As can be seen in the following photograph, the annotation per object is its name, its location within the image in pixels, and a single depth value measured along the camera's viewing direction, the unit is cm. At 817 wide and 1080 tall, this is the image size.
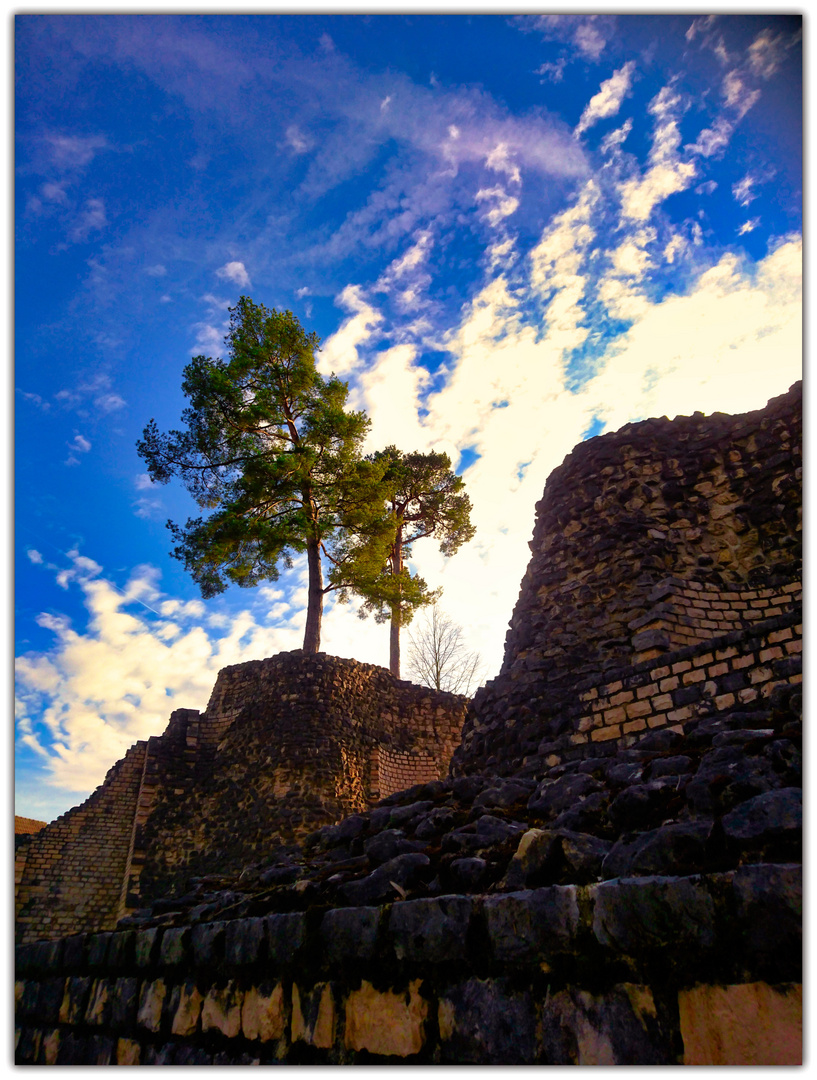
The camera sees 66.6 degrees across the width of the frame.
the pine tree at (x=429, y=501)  2395
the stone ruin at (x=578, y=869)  175
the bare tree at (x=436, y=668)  2601
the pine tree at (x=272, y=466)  1766
